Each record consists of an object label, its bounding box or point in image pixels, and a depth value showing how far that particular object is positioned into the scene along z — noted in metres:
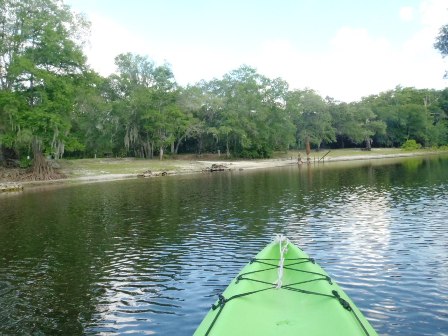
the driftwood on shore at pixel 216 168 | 62.48
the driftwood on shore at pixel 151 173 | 54.06
